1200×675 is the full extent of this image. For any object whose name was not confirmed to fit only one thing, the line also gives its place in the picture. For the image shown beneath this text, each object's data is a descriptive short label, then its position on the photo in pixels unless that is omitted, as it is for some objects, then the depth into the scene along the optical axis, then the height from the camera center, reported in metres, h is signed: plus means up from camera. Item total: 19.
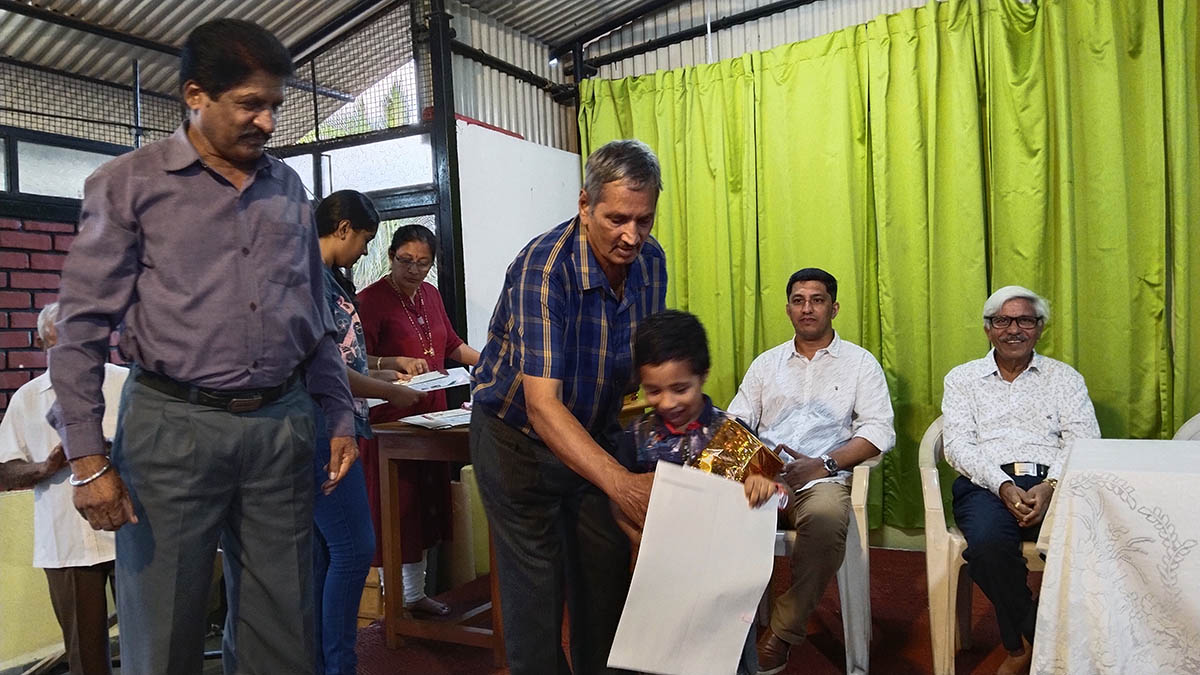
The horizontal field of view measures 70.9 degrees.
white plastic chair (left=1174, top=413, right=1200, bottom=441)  2.75 -0.44
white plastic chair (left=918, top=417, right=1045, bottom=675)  2.42 -0.78
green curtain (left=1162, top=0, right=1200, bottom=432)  3.09 +0.36
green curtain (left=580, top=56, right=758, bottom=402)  4.06 +0.62
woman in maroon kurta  3.04 -0.07
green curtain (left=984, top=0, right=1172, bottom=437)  3.18 +0.45
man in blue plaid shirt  1.44 -0.13
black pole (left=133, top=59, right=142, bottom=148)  3.56 +1.01
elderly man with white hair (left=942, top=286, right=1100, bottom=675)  2.47 -0.39
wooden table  2.71 -0.71
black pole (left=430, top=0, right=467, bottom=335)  3.78 +0.77
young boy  1.48 -0.14
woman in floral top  2.22 -0.45
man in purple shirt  1.40 -0.04
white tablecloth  1.70 -0.56
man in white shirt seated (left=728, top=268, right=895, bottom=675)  2.77 -0.32
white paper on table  2.76 -0.30
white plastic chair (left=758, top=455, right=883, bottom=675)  2.48 -0.81
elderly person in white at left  2.32 -0.51
